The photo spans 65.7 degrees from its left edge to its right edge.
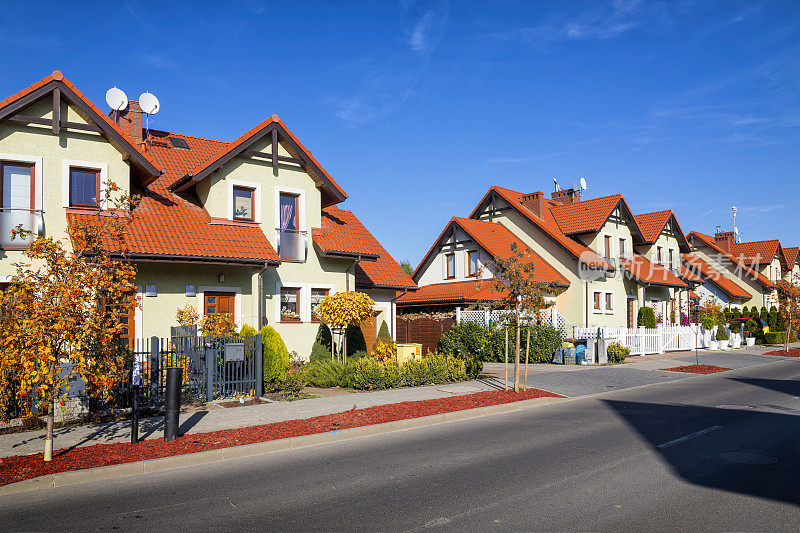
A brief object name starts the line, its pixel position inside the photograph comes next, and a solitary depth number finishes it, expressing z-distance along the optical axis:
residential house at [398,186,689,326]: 32.44
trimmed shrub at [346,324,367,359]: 20.09
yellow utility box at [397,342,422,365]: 18.69
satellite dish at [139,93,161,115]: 21.36
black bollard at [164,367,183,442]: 9.48
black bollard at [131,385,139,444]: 9.30
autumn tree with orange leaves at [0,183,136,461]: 7.89
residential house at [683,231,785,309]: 50.25
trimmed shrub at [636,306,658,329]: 34.81
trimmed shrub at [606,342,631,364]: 24.97
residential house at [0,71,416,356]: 15.66
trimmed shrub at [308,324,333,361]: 18.81
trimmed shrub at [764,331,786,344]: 41.78
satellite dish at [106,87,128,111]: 20.30
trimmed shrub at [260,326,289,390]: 14.98
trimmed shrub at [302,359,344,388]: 16.08
